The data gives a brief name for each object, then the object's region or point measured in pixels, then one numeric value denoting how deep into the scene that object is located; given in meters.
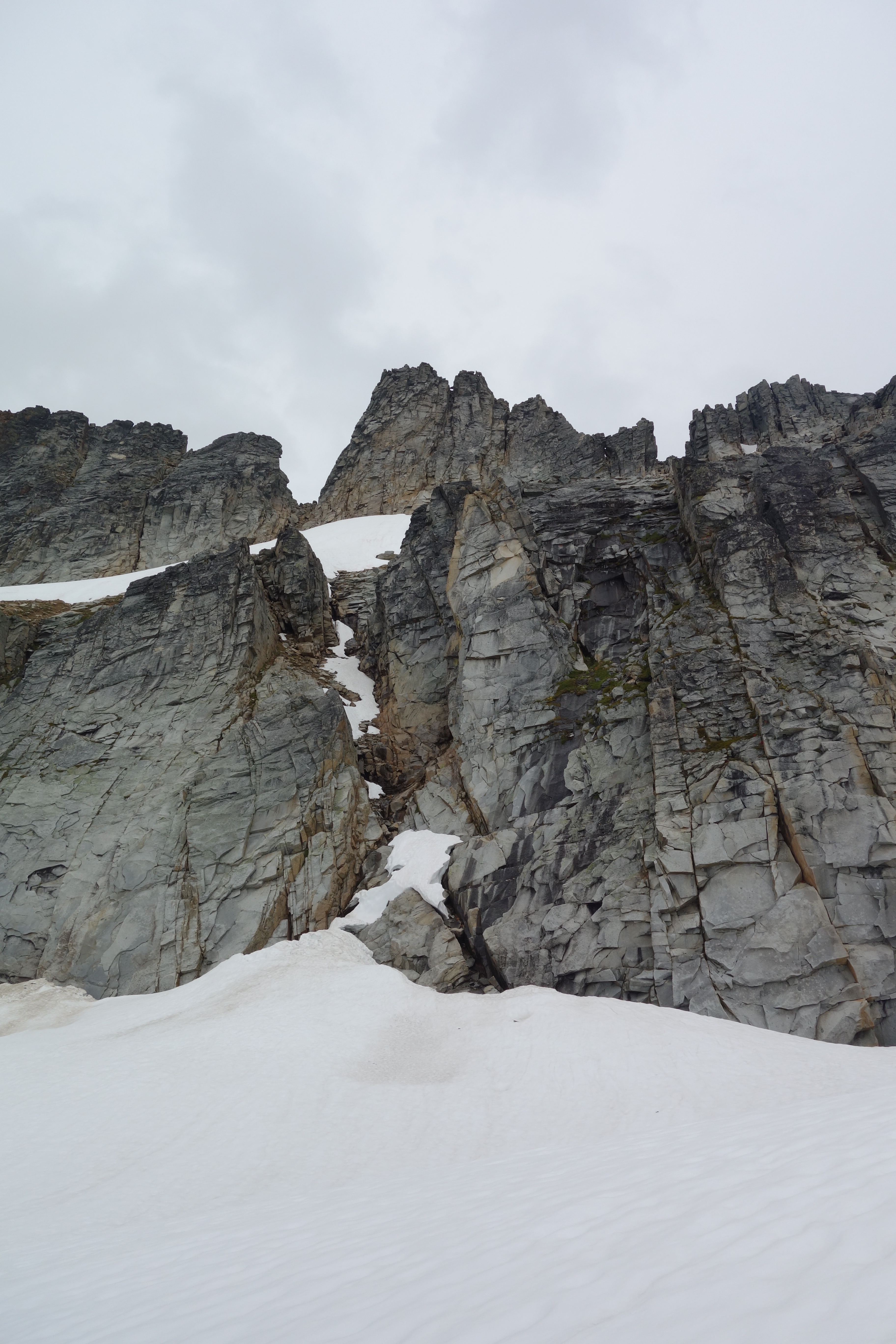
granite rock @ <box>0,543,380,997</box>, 24.59
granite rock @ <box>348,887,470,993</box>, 22.09
